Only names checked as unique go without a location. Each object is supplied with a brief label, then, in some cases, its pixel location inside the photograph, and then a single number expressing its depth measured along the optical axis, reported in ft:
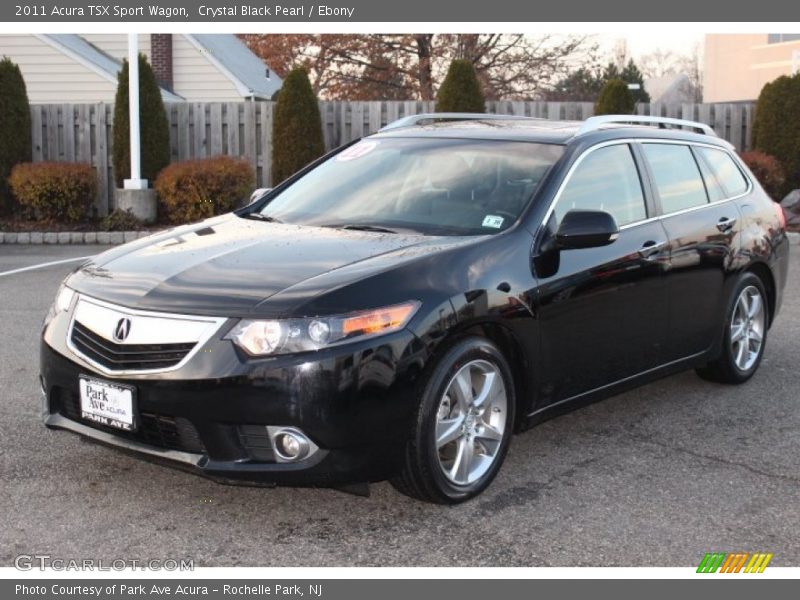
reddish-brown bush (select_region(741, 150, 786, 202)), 54.54
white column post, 55.01
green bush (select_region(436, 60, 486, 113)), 59.04
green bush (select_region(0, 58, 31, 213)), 56.34
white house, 88.02
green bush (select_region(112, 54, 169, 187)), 57.26
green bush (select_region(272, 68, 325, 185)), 57.88
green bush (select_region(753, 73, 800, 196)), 56.75
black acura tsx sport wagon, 12.91
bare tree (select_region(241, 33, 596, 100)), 99.55
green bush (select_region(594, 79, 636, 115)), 59.62
